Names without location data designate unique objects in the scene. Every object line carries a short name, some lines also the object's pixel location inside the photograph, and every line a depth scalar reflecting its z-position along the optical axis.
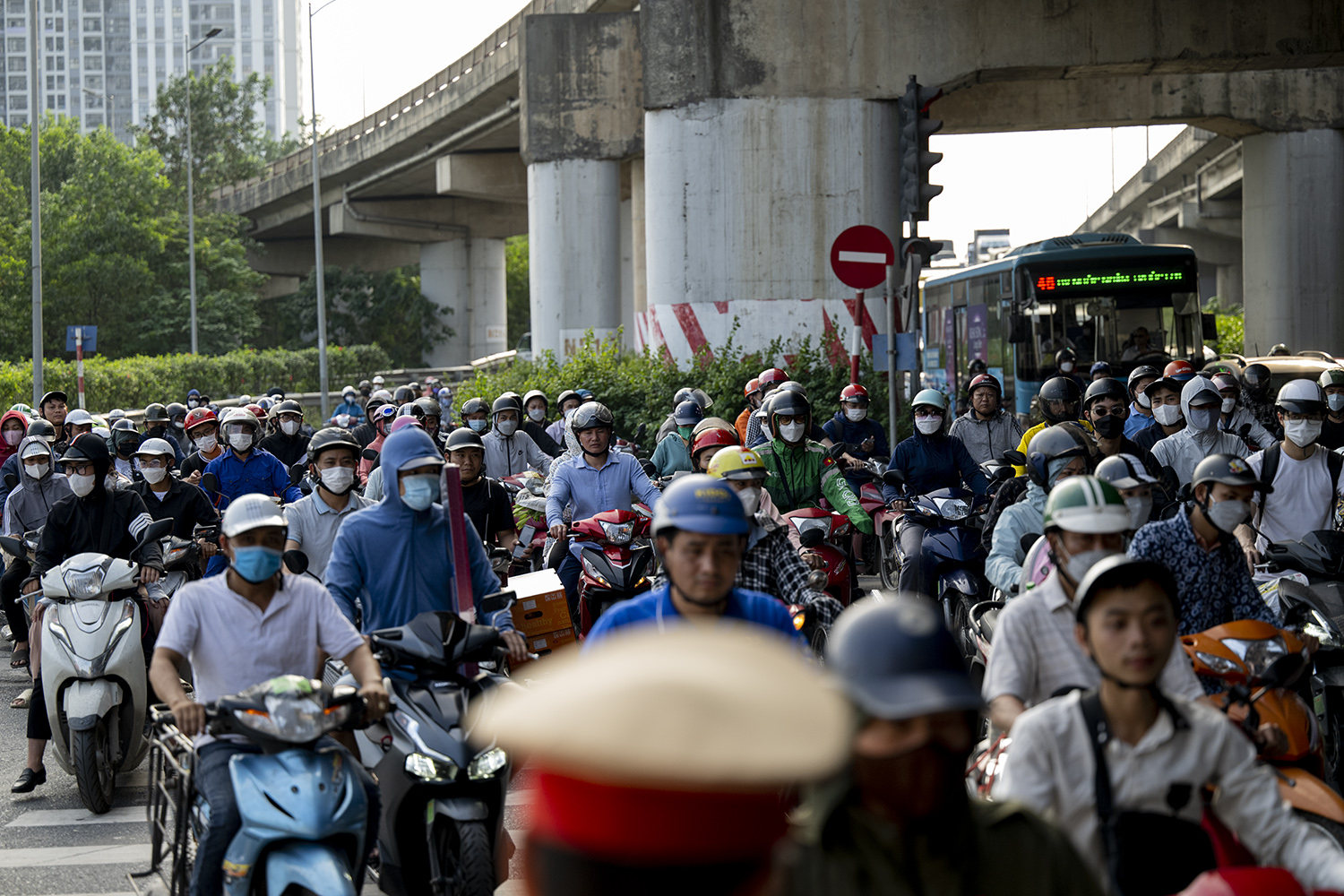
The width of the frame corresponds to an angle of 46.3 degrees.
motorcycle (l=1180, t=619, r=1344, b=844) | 4.83
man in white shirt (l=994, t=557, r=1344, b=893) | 3.23
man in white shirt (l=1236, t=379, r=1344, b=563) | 7.98
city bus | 21.17
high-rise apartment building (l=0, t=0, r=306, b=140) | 176.12
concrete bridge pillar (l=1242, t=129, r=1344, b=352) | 32.38
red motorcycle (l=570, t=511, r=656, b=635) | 9.56
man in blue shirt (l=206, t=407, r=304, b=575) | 11.82
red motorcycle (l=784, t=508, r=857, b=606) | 9.91
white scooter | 7.56
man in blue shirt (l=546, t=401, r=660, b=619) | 10.05
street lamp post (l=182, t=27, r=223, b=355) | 48.41
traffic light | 14.33
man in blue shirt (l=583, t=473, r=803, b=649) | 4.12
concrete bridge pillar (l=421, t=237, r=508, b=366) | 63.59
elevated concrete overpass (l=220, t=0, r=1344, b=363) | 20.78
